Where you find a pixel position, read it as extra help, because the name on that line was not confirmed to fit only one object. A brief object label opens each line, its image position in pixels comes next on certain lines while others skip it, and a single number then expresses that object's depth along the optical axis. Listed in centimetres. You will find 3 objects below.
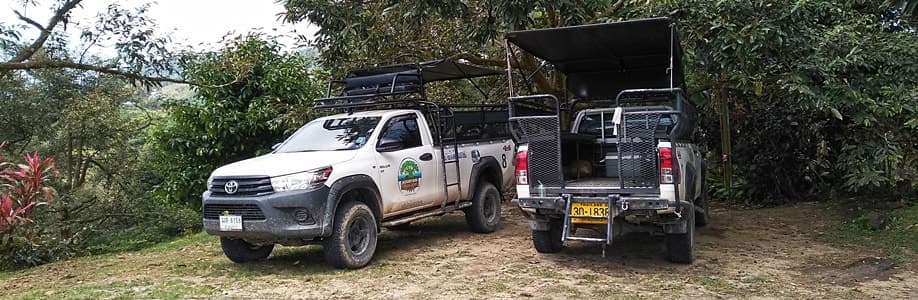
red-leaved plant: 712
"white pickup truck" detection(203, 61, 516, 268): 616
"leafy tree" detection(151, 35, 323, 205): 1046
